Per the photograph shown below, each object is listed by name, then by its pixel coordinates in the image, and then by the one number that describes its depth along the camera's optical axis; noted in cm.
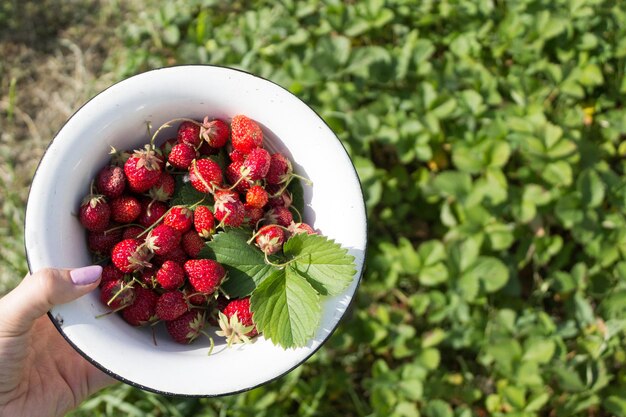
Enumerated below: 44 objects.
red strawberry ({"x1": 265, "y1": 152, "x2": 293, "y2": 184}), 49
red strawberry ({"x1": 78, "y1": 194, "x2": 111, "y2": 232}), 47
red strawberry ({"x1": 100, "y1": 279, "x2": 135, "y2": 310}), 47
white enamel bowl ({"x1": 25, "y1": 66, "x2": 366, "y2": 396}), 45
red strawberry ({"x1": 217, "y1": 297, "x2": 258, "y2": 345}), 47
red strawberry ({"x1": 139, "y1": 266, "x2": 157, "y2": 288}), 48
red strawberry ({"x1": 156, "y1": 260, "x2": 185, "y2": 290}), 47
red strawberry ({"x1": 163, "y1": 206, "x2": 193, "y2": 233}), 48
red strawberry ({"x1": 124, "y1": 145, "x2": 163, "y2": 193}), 48
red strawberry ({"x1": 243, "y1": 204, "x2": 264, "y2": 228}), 49
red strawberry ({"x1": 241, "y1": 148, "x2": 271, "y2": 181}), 48
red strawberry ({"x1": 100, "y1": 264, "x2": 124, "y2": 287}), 48
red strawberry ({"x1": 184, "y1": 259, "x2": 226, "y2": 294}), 46
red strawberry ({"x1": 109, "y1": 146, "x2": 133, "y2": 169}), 49
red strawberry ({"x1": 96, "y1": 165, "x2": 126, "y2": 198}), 48
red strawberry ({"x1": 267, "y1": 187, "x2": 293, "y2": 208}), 50
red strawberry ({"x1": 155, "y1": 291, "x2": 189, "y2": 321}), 47
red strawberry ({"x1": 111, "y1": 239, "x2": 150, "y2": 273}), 47
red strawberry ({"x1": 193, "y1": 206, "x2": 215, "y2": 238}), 48
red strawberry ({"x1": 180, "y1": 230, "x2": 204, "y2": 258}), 49
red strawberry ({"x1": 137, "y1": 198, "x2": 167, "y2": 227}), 49
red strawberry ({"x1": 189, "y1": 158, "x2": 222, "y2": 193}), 48
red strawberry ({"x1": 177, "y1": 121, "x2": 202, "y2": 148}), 49
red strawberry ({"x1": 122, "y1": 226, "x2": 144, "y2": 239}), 49
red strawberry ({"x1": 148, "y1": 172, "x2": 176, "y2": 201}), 49
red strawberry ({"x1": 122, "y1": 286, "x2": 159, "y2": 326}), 48
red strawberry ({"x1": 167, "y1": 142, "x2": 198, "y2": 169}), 49
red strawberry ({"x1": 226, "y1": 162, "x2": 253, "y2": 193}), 48
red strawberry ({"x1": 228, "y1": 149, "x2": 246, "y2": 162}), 50
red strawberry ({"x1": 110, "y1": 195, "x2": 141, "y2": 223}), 48
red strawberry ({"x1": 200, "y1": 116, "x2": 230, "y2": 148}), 49
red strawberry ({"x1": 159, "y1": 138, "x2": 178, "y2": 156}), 50
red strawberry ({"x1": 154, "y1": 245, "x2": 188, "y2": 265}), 48
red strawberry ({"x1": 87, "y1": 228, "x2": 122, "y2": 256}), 49
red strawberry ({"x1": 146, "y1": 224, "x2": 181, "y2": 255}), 47
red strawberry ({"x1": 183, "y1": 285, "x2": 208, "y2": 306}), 47
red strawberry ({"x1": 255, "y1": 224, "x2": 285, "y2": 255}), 48
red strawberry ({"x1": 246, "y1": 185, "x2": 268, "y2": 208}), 48
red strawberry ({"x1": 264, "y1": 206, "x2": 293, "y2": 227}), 49
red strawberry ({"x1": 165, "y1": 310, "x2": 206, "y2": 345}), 48
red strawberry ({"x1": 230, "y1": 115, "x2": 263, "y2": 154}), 49
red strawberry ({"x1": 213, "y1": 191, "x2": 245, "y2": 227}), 47
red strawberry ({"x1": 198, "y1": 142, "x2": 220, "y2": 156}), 50
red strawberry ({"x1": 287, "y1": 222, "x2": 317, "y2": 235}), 48
